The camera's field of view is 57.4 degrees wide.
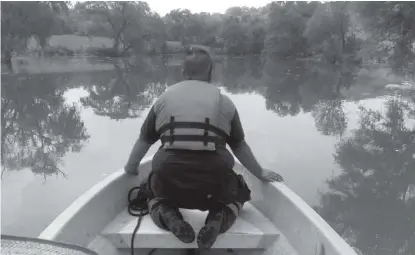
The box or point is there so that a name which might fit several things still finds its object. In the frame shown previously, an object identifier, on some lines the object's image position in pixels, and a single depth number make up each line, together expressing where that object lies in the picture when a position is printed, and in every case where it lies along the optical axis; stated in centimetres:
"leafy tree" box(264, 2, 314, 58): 4628
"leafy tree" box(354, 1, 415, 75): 1780
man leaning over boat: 194
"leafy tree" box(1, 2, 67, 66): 2423
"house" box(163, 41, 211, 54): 5650
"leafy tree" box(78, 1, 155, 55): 4753
